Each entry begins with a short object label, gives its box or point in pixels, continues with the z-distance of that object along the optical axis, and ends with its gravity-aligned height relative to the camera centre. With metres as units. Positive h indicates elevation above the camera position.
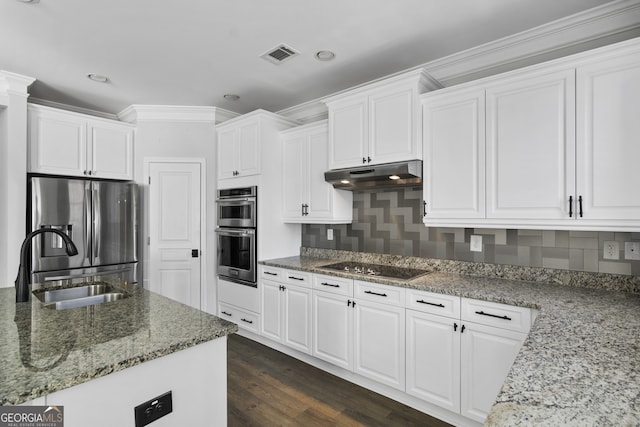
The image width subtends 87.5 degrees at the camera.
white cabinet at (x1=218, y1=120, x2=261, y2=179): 3.60 +0.72
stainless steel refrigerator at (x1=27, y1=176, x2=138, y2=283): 3.17 -0.12
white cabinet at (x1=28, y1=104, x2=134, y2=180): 3.34 +0.74
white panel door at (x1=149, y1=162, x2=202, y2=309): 3.97 -0.19
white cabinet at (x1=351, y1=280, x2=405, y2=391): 2.39 -0.89
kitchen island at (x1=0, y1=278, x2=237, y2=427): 0.95 -0.45
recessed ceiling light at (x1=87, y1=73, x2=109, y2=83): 3.17 +1.31
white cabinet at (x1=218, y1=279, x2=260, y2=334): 3.50 -1.00
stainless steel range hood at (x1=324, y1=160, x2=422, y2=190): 2.58 +0.31
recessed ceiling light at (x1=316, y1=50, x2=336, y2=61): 2.74 +1.32
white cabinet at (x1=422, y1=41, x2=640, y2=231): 1.86 +0.42
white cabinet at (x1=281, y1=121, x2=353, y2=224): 3.32 +0.31
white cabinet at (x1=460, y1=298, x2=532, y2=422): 1.92 -0.80
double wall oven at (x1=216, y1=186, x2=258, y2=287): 3.54 -0.23
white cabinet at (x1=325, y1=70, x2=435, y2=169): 2.60 +0.76
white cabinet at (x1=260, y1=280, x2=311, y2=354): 3.00 -0.96
